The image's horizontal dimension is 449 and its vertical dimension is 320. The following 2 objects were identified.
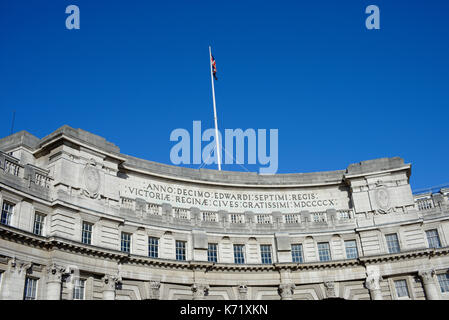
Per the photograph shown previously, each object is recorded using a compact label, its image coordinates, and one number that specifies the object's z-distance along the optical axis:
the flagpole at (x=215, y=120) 49.61
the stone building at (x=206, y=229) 33.50
